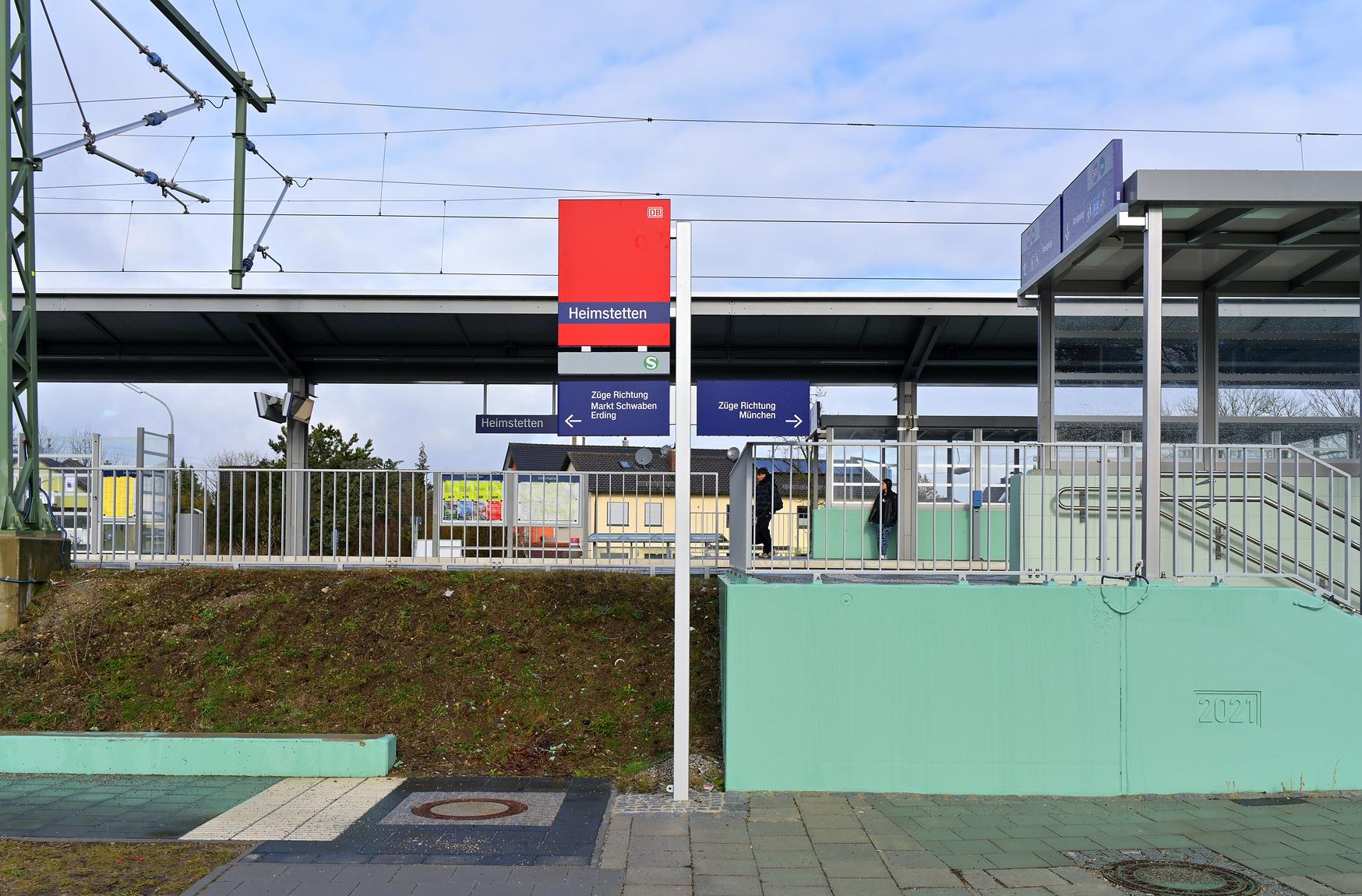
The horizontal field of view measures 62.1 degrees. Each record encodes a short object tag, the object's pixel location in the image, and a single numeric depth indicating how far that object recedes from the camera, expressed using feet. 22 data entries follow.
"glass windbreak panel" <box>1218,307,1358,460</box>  34.32
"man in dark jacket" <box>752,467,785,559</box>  31.78
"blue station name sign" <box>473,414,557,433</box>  66.23
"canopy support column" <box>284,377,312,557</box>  44.88
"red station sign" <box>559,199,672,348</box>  26.58
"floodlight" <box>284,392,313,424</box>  59.89
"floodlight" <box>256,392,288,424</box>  59.21
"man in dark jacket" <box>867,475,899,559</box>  26.80
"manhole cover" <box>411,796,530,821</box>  24.88
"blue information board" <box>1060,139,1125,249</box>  28.76
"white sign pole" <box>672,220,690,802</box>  25.91
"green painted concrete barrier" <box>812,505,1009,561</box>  27.30
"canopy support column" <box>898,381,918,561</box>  28.09
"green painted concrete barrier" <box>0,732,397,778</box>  29.19
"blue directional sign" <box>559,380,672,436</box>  26.89
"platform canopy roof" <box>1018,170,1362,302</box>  27.91
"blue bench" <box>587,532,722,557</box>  46.37
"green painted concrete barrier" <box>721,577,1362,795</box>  25.90
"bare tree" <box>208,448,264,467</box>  138.55
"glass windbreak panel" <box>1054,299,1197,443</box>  34.94
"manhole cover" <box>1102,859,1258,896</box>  18.86
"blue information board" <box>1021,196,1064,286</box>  33.73
